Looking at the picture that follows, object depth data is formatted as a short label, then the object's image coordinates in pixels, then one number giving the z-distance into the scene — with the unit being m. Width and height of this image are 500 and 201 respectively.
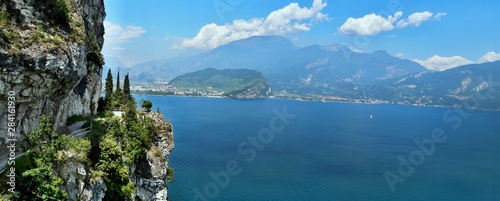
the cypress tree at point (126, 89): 52.84
